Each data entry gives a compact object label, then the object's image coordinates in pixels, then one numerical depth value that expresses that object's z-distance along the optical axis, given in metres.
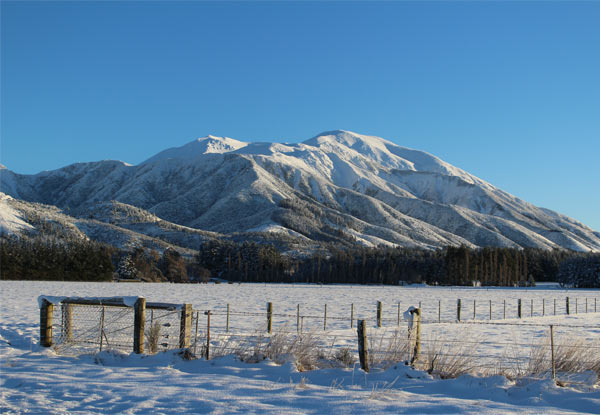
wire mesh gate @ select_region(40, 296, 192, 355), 11.98
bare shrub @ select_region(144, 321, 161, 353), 12.25
